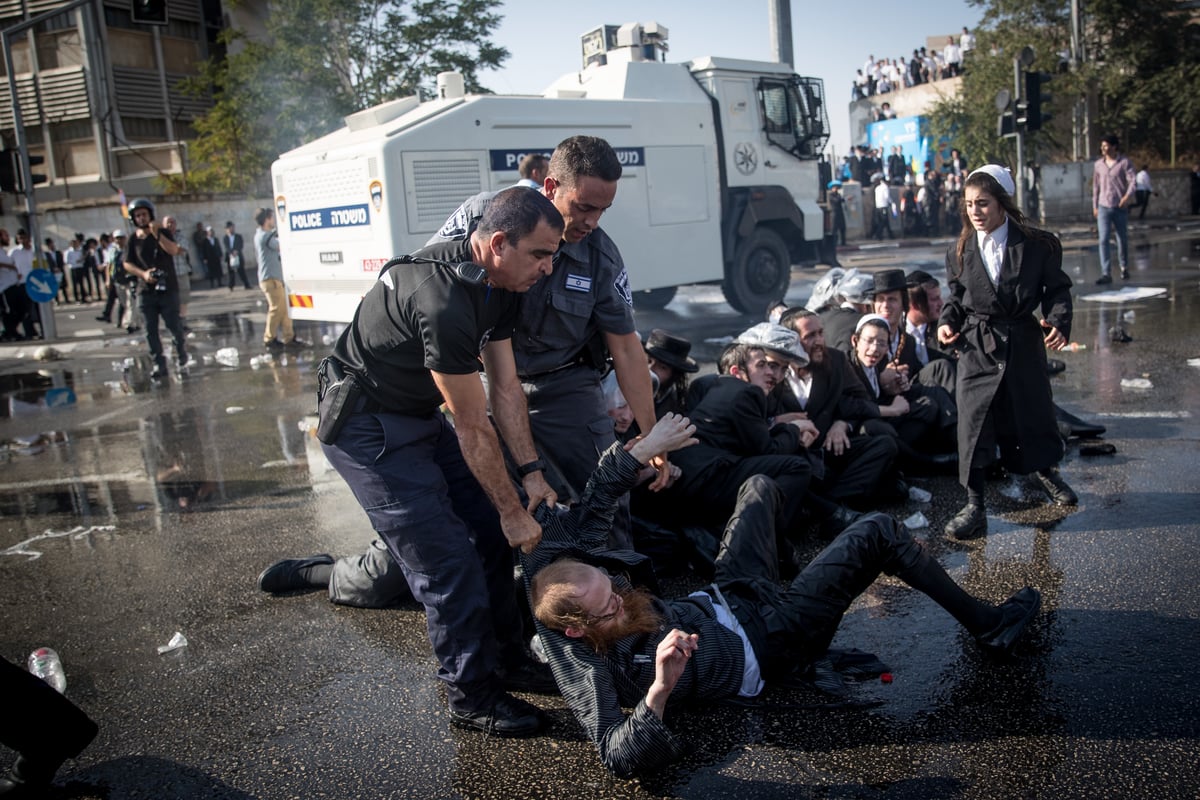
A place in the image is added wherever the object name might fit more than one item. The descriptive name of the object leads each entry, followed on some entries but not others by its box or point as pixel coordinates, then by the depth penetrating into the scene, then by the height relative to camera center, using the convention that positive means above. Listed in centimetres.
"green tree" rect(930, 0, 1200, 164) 2625 +388
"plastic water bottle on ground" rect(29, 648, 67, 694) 372 -133
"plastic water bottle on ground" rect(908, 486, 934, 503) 530 -139
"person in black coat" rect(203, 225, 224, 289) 2609 +105
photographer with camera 1017 +39
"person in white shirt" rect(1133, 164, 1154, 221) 2478 +58
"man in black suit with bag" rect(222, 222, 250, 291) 2516 +119
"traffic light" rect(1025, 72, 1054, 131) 1451 +183
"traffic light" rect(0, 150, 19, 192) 1516 +224
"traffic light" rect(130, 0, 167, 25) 1373 +405
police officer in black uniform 301 -44
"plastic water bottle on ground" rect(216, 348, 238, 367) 1227 -74
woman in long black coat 463 -51
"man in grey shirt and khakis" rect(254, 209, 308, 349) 1301 +26
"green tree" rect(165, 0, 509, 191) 2652 +614
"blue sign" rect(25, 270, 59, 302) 1481 +45
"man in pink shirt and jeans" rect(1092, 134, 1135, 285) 1280 +37
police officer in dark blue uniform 368 -28
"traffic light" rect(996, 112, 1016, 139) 1492 +149
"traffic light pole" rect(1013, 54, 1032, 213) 1457 +193
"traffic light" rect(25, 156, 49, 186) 1619 +233
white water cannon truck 1027 +113
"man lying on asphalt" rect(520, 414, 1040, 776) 278 -114
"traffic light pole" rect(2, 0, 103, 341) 1584 +213
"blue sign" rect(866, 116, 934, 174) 2911 +291
